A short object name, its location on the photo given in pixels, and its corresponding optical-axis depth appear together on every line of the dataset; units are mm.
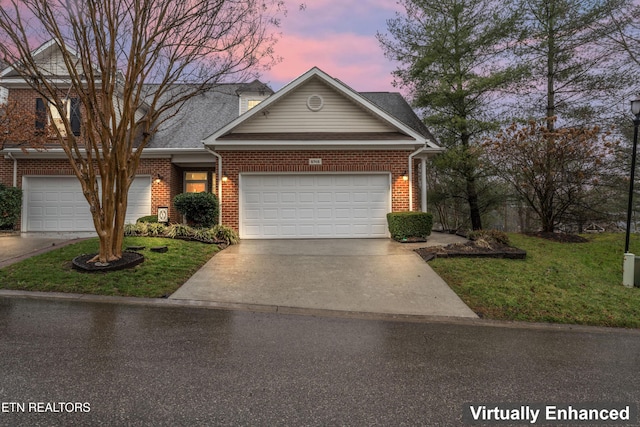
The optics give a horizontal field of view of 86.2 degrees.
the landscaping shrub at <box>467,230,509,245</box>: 9039
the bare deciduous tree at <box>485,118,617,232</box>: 10953
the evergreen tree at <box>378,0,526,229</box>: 14352
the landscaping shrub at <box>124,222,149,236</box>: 9953
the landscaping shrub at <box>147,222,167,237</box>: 10111
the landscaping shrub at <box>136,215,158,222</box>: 11690
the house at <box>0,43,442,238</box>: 11250
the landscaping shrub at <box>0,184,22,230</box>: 11473
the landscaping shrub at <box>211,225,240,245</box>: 10227
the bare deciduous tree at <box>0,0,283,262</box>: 6637
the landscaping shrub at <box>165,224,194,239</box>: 9930
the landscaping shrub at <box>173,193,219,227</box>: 10789
